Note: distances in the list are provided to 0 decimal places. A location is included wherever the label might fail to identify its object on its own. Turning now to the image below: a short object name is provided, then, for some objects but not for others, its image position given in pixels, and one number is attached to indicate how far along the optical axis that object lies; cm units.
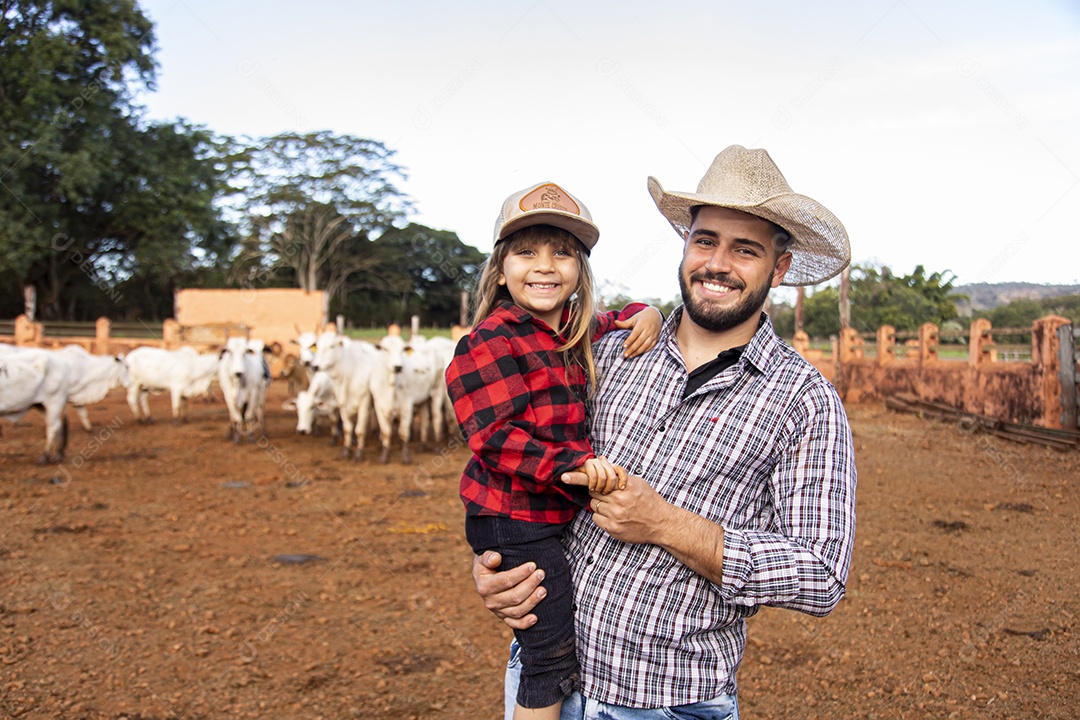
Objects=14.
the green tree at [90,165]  2091
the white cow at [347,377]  1081
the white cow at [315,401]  1116
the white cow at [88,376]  1212
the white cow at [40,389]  873
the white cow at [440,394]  1226
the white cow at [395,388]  1049
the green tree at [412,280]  3819
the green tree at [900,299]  2261
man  170
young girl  190
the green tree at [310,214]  3384
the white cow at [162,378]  1378
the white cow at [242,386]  1183
